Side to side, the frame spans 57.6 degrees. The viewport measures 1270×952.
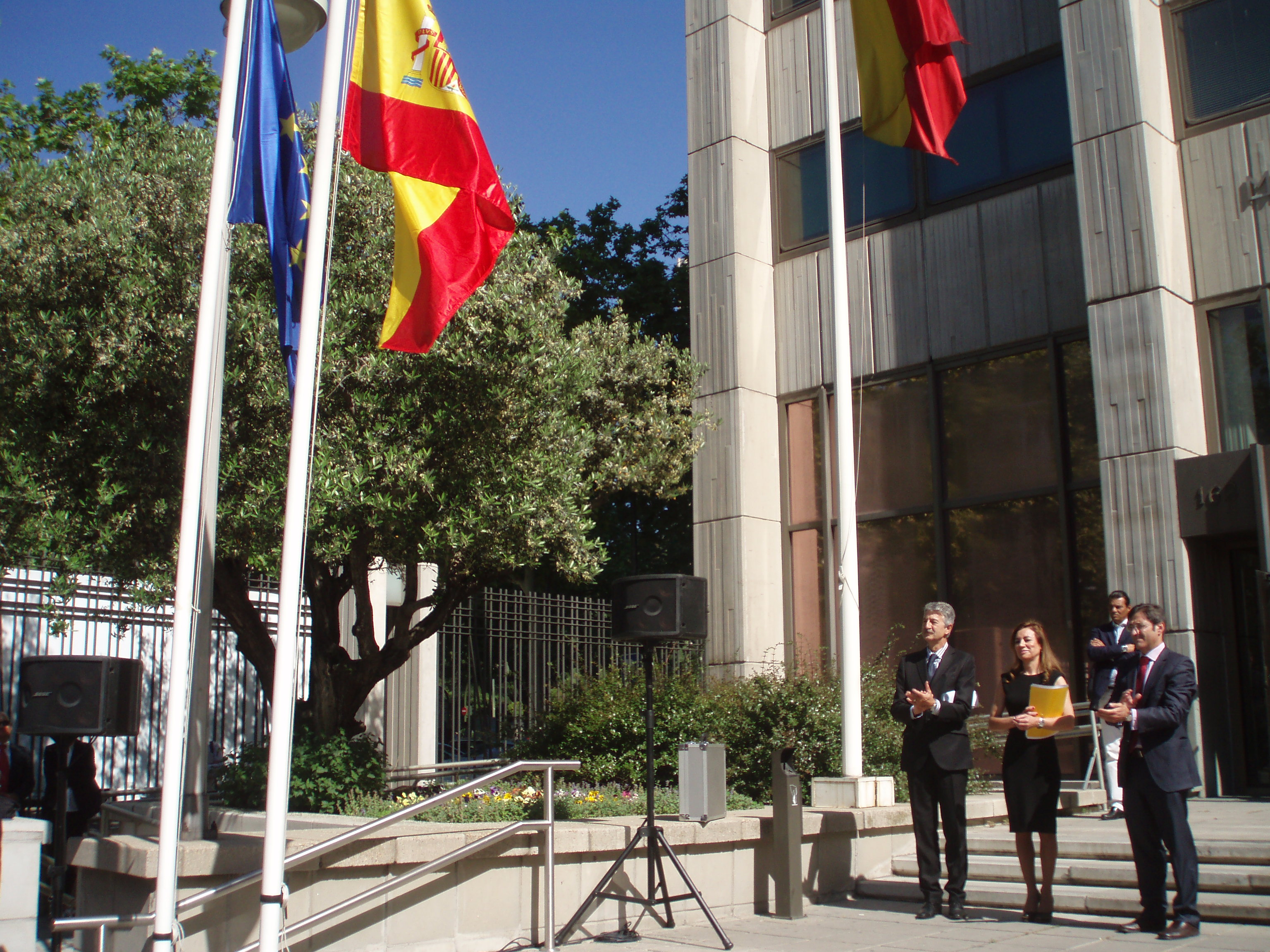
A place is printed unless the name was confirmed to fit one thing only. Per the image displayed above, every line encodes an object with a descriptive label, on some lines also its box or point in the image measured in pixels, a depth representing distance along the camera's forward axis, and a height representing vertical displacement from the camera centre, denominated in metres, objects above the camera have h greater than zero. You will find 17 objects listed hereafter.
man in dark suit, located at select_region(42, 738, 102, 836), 10.17 -0.92
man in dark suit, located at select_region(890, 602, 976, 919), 7.71 -0.47
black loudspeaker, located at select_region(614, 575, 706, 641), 7.88 +0.47
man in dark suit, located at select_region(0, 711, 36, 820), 10.34 -0.77
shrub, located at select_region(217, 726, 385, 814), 9.70 -0.78
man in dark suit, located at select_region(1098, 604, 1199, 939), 6.82 -0.65
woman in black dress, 7.40 -0.59
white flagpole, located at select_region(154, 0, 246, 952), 5.38 +1.08
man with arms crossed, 9.55 +0.04
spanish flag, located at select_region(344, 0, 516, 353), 6.02 +2.70
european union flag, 6.60 +3.02
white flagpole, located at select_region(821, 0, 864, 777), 9.65 +2.01
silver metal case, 8.11 -0.74
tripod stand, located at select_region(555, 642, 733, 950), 7.43 -1.24
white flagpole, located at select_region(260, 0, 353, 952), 5.11 +0.84
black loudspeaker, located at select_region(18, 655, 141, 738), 7.32 -0.06
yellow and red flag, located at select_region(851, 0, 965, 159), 10.80 +5.69
